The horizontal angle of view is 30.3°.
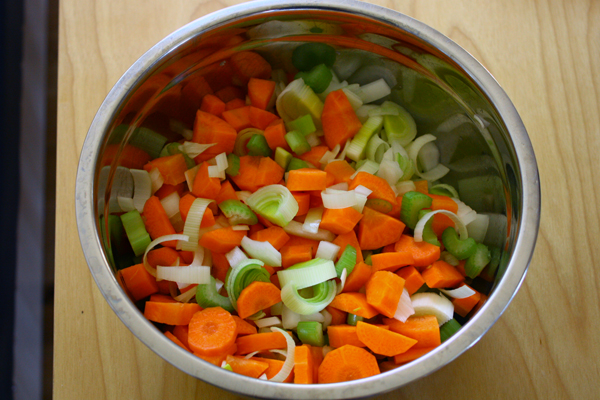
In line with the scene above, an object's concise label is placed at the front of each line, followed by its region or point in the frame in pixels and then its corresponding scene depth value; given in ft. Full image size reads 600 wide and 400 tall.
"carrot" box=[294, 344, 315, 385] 1.89
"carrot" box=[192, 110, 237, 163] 2.07
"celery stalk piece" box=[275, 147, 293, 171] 2.09
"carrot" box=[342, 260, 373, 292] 2.00
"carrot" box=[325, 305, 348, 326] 2.01
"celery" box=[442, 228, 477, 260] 2.00
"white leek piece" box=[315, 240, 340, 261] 2.03
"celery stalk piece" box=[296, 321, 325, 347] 1.95
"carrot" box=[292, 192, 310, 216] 2.06
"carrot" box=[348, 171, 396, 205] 2.05
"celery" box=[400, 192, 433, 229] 2.03
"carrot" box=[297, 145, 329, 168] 2.13
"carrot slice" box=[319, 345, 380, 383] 1.91
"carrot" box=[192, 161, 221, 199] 2.05
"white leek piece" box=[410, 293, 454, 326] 1.97
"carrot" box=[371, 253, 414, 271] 2.00
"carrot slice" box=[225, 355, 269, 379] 1.92
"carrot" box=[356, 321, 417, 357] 1.92
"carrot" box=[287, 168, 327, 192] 2.04
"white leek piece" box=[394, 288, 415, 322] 1.96
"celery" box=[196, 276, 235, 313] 1.97
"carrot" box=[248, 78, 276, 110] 2.11
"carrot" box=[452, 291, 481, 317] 1.98
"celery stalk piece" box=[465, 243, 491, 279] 1.98
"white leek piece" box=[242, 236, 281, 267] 2.02
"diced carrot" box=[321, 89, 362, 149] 2.10
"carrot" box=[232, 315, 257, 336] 1.96
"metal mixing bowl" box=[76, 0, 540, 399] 1.76
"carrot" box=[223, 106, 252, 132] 2.11
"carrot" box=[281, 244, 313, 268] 2.03
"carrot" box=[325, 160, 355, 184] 2.10
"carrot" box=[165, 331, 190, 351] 1.92
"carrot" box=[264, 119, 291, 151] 2.09
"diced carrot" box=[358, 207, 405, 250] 2.03
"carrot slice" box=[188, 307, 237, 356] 1.91
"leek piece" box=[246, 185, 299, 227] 2.03
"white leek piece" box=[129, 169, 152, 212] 2.03
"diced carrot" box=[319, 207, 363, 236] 2.02
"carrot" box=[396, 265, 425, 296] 2.01
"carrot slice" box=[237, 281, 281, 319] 1.96
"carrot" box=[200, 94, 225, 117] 2.10
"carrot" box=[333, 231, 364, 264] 2.04
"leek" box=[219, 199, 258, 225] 2.04
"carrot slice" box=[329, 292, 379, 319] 1.96
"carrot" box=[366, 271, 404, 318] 1.95
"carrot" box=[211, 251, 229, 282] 2.05
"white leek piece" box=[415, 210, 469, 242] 2.02
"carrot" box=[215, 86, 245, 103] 2.13
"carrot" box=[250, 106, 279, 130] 2.11
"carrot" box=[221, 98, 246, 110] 2.14
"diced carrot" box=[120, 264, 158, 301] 1.95
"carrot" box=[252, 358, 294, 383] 1.93
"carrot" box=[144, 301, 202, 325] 1.94
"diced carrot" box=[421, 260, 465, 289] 2.01
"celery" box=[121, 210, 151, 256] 1.99
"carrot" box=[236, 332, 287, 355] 1.96
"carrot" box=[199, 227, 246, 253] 2.02
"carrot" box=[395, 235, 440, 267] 2.02
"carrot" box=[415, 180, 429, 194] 2.12
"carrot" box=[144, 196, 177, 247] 2.02
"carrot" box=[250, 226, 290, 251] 2.04
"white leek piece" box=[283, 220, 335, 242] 2.06
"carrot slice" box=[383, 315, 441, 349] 1.93
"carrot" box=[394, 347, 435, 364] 1.93
